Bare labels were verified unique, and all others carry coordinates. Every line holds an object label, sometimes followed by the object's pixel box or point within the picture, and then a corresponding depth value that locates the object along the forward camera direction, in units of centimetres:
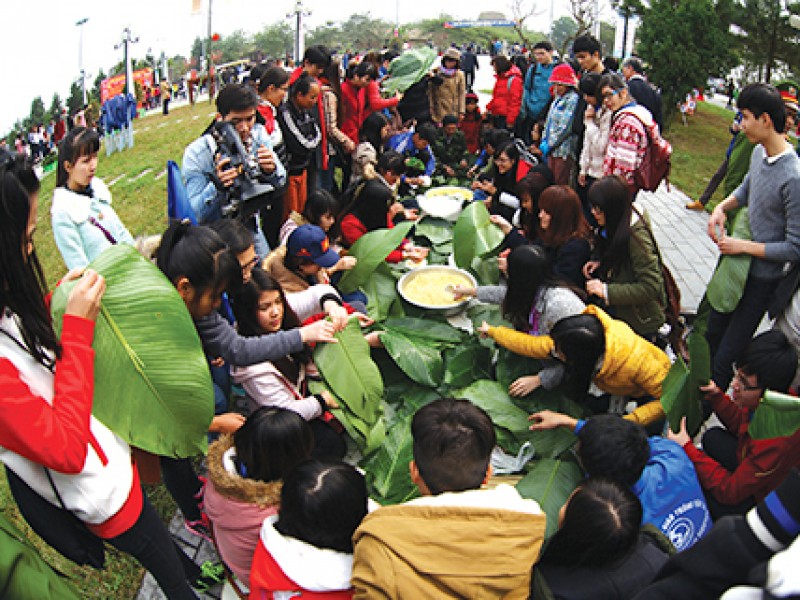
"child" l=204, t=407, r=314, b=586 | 195
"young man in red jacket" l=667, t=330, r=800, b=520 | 212
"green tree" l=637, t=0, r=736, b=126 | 1243
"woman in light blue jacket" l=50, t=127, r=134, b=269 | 282
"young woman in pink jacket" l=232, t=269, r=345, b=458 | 254
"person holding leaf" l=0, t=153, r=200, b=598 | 139
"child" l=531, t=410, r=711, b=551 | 209
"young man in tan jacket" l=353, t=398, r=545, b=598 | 135
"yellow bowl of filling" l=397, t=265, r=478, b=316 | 364
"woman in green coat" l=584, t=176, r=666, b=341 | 312
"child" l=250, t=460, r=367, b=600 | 159
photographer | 332
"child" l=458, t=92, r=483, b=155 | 837
